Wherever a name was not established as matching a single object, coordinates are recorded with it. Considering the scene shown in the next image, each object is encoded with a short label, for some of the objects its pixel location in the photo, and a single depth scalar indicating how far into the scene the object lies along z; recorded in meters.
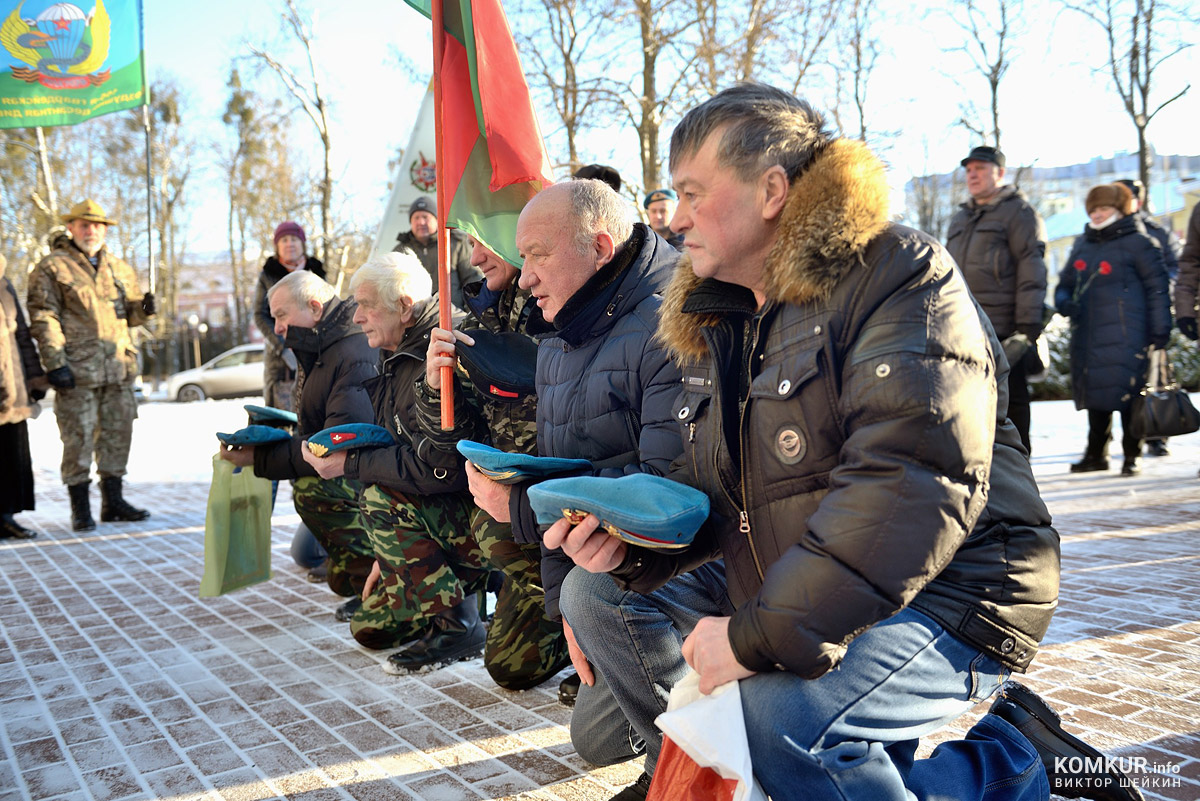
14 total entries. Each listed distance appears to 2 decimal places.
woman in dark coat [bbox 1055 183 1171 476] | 7.86
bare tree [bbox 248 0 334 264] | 23.70
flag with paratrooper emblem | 7.66
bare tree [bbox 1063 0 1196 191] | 17.56
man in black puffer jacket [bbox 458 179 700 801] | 2.92
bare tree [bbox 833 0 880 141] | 20.67
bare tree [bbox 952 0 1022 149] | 22.66
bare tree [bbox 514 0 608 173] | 17.78
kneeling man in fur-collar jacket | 1.74
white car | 28.98
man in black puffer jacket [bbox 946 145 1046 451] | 7.30
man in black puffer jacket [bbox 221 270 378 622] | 4.80
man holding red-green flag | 3.74
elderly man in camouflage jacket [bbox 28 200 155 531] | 7.57
